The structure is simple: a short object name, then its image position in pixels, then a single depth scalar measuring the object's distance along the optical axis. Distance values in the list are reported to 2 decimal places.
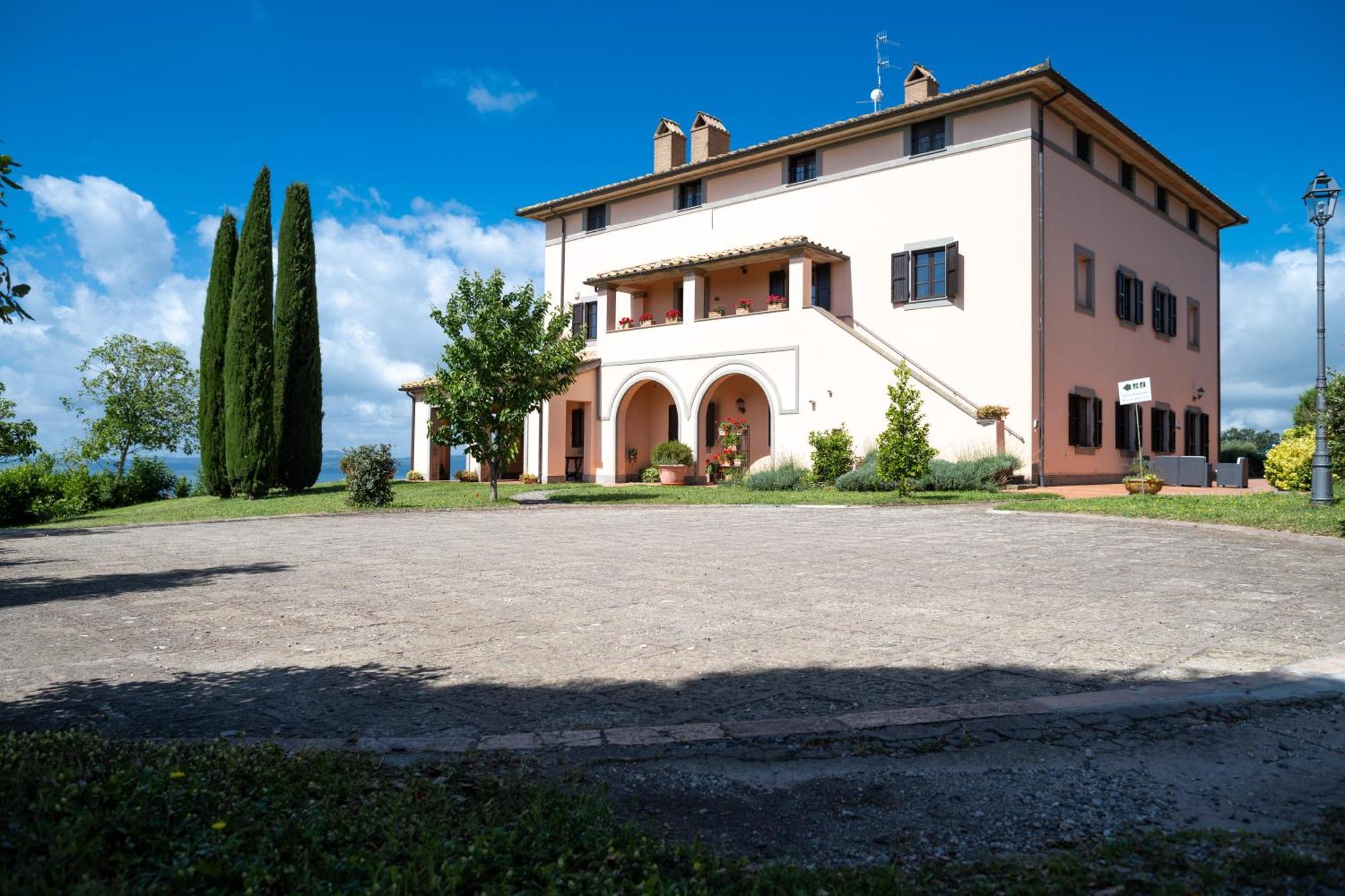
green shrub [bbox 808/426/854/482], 22.66
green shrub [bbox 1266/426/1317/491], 19.48
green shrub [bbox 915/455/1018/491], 19.81
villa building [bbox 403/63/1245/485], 22.02
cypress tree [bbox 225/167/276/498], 24.48
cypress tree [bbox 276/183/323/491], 25.30
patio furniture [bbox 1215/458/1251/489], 23.17
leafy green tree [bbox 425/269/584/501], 19.27
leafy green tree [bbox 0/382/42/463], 12.44
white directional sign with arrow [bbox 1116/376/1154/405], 19.19
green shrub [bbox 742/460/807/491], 22.38
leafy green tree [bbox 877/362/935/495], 17.97
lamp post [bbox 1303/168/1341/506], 14.26
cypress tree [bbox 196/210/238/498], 25.77
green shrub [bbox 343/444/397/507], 19.41
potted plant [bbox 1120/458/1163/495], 18.33
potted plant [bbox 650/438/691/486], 26.28
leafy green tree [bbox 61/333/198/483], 38.59
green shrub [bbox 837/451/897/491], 20.53
